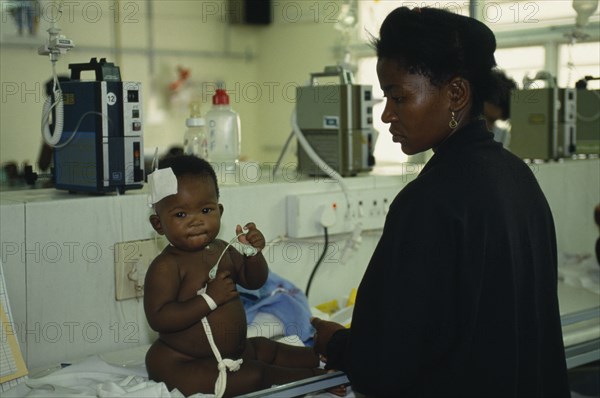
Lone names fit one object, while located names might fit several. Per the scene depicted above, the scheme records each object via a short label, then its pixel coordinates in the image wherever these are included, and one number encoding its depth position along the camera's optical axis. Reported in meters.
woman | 1.01
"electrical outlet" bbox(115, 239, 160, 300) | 1.51
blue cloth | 1.57
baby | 1.22
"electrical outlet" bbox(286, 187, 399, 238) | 1.81
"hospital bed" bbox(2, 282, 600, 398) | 1.15
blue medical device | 1.47
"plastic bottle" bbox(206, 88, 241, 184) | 1.81
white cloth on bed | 1.14
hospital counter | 1.38
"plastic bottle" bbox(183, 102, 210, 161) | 1.82
